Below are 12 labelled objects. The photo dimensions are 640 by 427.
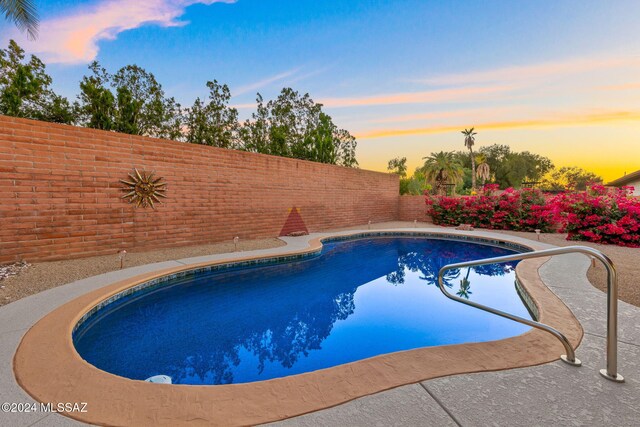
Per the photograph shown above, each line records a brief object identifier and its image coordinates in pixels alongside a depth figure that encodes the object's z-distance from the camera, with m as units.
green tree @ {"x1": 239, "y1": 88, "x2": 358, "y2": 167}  21.48
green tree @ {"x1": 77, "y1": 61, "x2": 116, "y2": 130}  12.66
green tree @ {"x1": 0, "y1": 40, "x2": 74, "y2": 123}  13.32
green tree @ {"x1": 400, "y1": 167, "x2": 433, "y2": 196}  29.62
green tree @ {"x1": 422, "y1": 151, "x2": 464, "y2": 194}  23.23
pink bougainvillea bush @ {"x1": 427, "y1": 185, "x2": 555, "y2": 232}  12.51
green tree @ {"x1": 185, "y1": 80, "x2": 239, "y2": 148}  19.97
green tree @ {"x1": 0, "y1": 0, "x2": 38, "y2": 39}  6.93
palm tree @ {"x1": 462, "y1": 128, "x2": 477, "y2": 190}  37.19
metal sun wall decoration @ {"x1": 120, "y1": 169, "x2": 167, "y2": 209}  7.20
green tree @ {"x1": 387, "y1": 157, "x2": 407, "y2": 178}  51.43
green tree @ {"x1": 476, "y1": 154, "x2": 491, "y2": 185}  34.97
